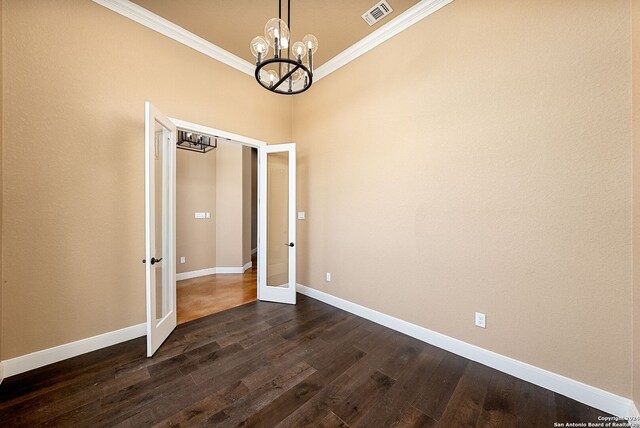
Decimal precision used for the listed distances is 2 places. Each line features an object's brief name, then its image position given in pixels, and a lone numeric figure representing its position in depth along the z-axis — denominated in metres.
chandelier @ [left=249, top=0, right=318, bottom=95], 1.59
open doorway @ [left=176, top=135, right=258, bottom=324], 4.60
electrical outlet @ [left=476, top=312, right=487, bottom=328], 2.05
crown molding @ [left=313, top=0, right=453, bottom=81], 2.32
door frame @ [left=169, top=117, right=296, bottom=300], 2.79
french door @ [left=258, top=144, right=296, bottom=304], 3.39
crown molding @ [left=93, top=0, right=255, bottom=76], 2.35
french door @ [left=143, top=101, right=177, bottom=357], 2.11
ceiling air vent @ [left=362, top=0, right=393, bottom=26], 2.36
